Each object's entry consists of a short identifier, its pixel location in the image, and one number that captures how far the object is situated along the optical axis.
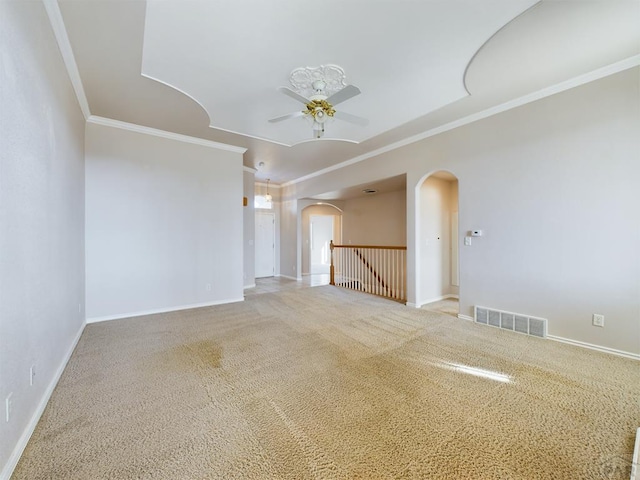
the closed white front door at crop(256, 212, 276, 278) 8.05
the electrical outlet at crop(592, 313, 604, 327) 2.70
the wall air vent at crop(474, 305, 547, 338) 3.10
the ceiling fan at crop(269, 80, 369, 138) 2.44
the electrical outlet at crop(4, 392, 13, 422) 1.30
